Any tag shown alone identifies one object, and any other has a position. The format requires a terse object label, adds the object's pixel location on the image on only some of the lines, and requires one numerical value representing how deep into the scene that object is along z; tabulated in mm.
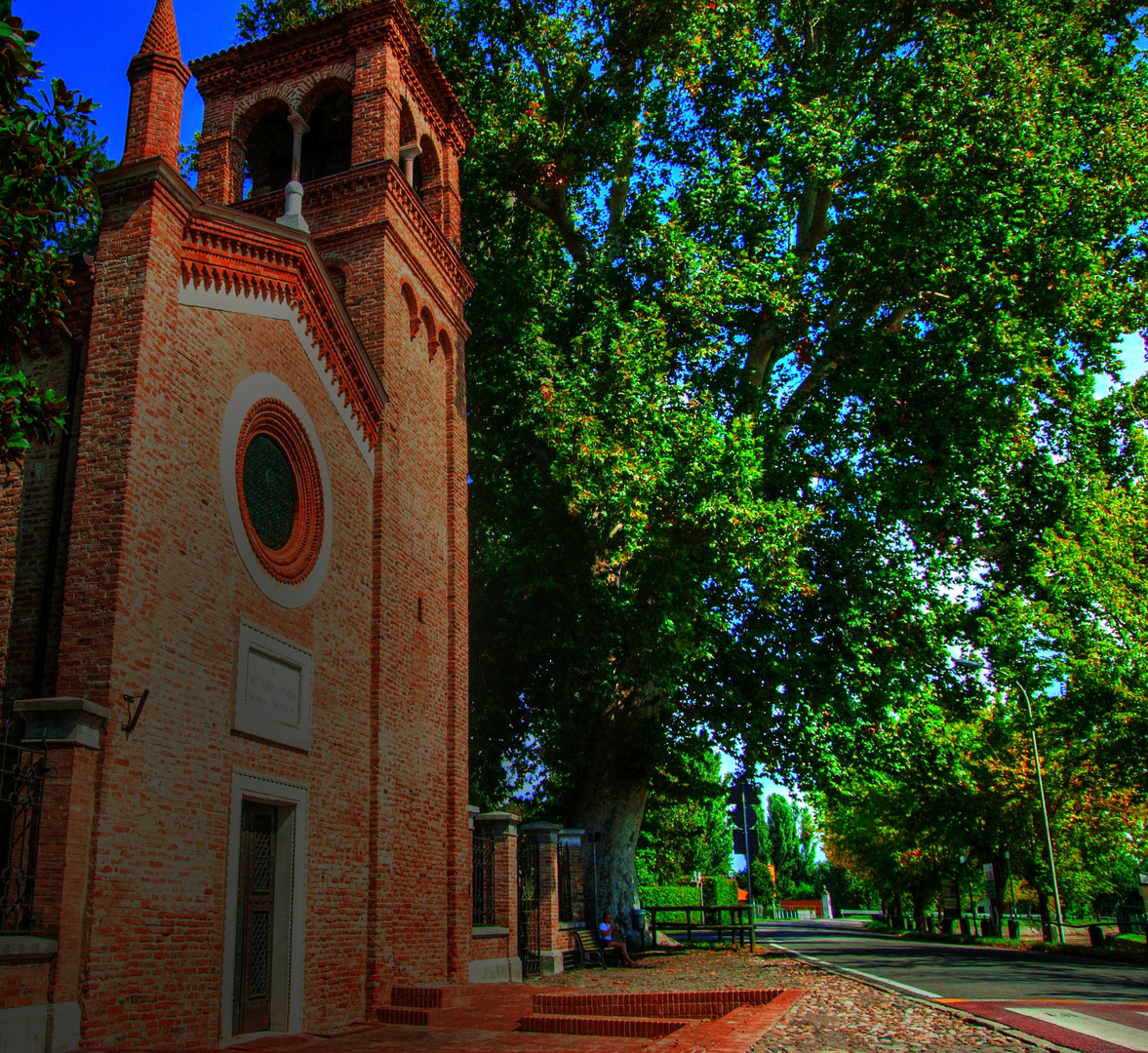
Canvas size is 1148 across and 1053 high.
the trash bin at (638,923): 19266
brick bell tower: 11953
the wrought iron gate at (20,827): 6508
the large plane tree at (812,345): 17734
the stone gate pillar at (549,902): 16422
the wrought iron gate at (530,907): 16094
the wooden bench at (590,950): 17328
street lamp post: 24095
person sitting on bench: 17281
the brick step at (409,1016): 10031
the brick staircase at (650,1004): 10742
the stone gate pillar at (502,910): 14125
